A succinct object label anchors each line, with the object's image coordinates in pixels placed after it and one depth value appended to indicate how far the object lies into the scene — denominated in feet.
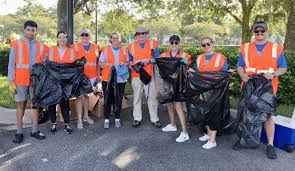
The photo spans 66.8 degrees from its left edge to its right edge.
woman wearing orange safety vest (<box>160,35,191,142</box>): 11.29
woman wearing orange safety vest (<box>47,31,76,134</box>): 11.66
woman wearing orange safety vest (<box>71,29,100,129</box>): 12.36
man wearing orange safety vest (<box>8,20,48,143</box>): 10.76
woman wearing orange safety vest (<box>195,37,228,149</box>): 10.62
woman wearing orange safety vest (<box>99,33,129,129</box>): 12.25
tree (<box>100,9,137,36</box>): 34.13
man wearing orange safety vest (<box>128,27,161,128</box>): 12.21
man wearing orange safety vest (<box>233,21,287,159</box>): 9.84
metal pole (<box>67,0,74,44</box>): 14.47
